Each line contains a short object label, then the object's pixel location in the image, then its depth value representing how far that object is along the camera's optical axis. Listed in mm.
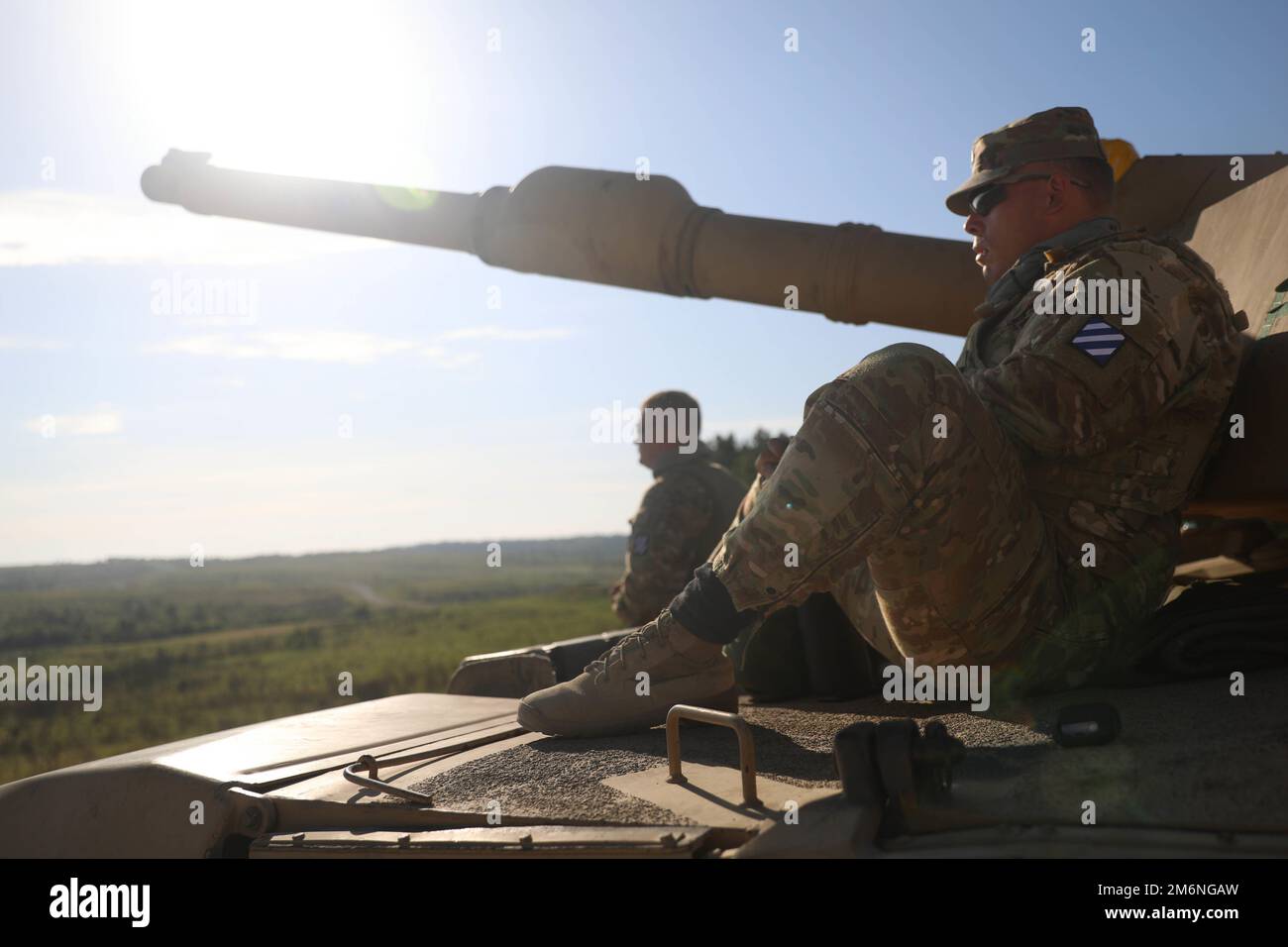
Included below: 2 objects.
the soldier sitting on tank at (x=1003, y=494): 2371
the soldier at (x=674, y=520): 5840
